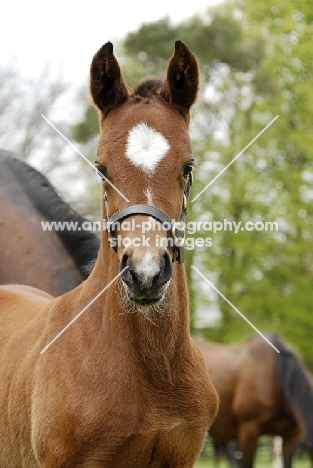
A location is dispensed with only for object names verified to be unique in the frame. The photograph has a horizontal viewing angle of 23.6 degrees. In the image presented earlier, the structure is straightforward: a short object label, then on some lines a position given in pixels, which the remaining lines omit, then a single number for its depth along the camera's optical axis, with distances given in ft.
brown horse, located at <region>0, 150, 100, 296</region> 19.74
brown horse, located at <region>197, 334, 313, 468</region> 37.01
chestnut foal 11.14
